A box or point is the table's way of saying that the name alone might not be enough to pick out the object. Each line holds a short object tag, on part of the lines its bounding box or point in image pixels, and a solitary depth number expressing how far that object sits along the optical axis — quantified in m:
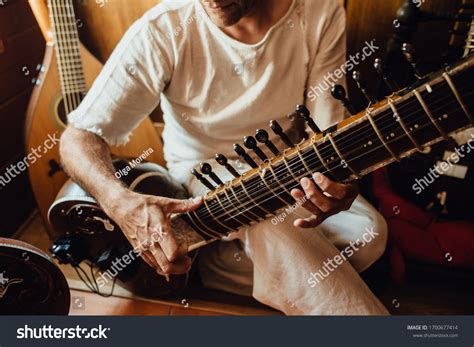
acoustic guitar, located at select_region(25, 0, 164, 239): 1.31
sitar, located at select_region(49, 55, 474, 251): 0.58
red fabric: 1.26
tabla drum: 0.86
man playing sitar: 0.91
